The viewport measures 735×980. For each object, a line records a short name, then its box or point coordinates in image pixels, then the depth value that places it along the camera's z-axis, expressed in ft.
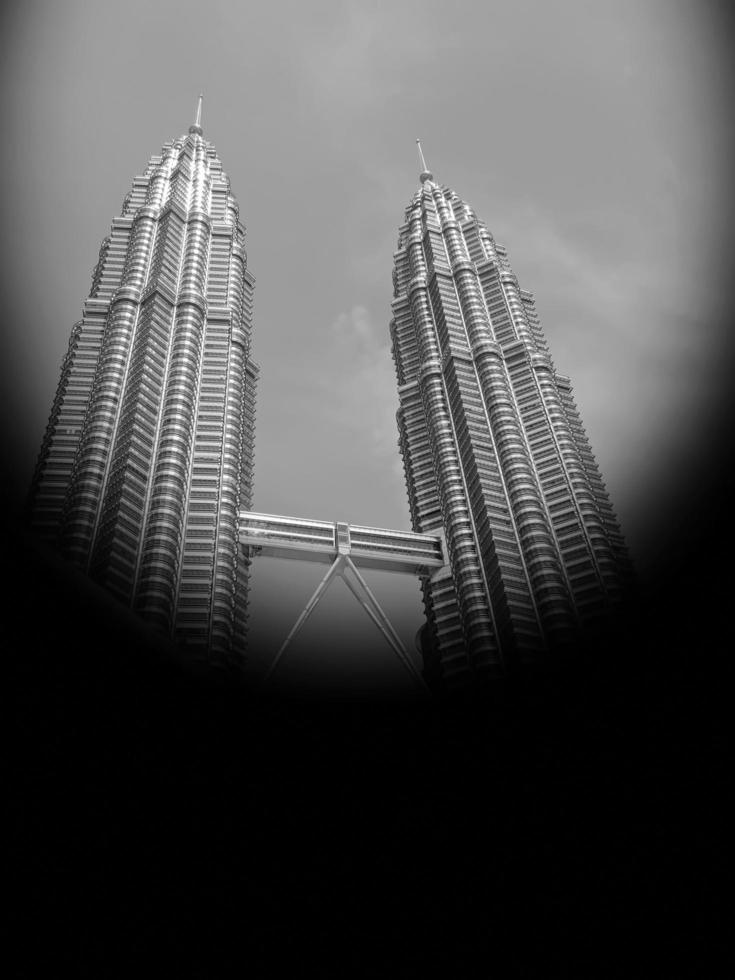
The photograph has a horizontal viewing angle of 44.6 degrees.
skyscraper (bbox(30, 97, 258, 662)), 382.01
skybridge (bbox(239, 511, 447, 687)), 437.99
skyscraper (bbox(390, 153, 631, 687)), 406.62
